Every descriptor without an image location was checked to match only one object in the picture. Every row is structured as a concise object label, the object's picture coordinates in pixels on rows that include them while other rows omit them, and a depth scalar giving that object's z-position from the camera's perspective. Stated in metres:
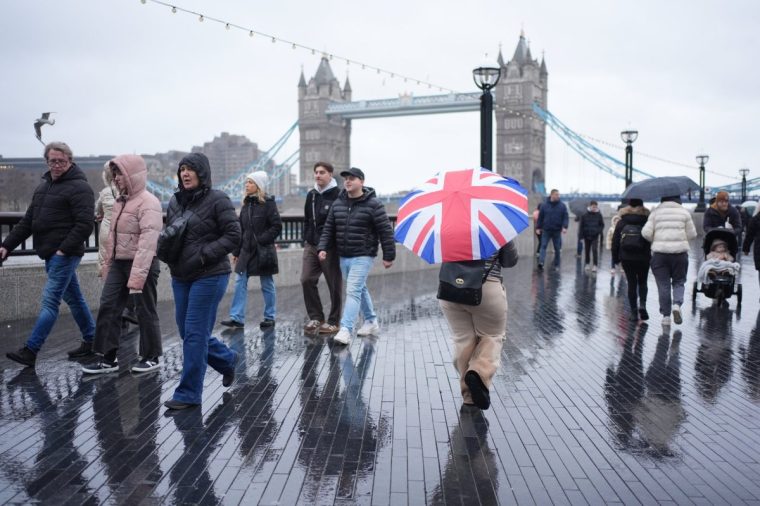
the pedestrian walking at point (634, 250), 8.33
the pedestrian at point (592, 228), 15.27
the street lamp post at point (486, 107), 9.48
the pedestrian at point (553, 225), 15.62
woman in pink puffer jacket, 5.30
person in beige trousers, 4.68
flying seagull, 8.68
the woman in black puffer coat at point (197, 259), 4.75
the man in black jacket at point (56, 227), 5.88
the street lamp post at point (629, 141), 20.23
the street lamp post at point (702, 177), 32.09
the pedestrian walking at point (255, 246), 7.86
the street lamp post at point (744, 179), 39.94
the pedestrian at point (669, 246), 7.91
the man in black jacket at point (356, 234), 7.13
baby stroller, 9.49
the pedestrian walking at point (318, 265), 7.73
